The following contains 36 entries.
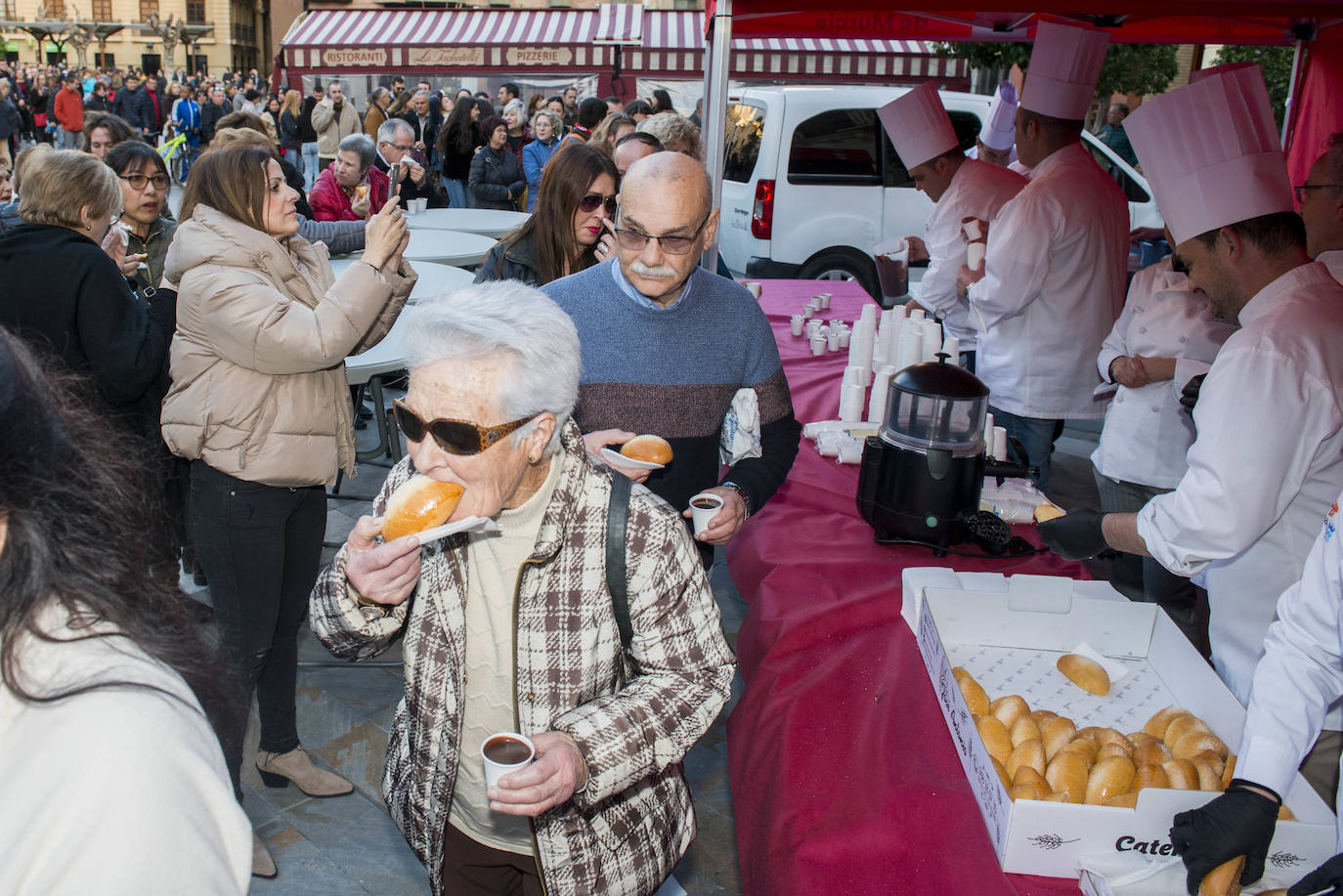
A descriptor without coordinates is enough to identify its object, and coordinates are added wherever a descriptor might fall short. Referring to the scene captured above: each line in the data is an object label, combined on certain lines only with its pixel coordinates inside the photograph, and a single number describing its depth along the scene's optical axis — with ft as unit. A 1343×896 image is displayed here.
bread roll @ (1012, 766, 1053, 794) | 5.25
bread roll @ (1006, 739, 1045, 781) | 5.48
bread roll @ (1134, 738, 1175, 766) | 5.56
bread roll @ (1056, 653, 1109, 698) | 6.49
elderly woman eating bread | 5.23
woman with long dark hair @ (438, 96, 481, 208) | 34.30
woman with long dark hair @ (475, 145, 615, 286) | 11.05
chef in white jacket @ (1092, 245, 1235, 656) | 10.95
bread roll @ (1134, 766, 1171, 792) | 5.27
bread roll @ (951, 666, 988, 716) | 6.06
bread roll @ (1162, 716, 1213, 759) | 5.80
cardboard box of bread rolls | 4.82
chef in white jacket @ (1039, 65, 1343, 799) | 6.60
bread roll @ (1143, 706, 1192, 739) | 6.03
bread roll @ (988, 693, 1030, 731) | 5.95
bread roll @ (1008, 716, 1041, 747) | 5.72
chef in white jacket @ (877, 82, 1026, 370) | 17.47
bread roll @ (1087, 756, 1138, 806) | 5.26
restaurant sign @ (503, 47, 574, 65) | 67.92
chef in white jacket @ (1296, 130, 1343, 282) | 11.07
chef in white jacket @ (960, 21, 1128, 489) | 13.82
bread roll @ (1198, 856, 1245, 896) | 4.59
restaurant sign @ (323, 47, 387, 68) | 69.92
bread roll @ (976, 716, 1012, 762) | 5.59
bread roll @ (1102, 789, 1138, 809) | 5.13
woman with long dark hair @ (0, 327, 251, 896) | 2.84
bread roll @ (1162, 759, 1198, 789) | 5.32
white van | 27.81
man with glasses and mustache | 7.73
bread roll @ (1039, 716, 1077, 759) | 5.68
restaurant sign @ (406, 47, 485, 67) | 69.72
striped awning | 64.59
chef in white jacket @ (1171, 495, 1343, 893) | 4.59
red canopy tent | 15.03
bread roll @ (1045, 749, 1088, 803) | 5.28
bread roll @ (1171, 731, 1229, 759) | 5.65
